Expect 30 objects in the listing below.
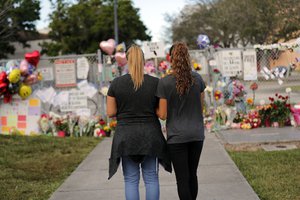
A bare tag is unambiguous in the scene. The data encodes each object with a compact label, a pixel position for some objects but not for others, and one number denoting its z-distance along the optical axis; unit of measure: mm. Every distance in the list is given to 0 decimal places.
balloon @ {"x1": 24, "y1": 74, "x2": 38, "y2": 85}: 11625
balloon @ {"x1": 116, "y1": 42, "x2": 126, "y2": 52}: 12039
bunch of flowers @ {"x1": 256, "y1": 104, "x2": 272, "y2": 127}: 11078
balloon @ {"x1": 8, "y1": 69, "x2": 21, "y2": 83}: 11295
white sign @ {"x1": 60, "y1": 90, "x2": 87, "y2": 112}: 11852
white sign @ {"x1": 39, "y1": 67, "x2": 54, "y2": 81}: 11797
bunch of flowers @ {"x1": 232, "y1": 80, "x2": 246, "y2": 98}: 11310
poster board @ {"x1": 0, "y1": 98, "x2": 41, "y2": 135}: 11859
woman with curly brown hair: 4574
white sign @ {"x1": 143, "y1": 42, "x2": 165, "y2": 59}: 12211
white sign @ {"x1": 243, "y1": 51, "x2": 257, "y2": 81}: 11242
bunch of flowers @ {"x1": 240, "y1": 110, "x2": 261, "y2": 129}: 11102
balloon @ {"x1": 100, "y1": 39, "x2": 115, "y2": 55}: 12500
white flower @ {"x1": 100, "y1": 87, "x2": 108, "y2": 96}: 11652
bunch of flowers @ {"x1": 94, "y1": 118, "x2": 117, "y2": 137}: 11508
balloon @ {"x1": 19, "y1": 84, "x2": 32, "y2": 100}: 11555
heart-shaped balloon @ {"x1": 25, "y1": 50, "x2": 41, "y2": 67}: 11602
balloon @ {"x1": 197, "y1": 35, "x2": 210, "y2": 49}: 12422
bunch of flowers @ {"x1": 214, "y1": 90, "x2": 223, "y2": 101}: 11477
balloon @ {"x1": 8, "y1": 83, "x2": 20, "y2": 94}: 11544
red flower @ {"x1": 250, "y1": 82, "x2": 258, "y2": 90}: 11242
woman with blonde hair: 4520
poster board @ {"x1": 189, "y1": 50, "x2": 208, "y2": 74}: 12182
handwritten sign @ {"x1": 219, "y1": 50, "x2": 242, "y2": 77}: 11305
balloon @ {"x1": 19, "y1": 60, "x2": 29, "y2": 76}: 11547
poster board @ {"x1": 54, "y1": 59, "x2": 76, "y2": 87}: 11758
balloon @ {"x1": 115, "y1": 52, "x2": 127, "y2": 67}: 11773
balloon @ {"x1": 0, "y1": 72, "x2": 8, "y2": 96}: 11258
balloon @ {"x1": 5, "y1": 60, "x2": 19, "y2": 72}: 11570
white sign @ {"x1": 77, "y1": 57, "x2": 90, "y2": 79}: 11805
